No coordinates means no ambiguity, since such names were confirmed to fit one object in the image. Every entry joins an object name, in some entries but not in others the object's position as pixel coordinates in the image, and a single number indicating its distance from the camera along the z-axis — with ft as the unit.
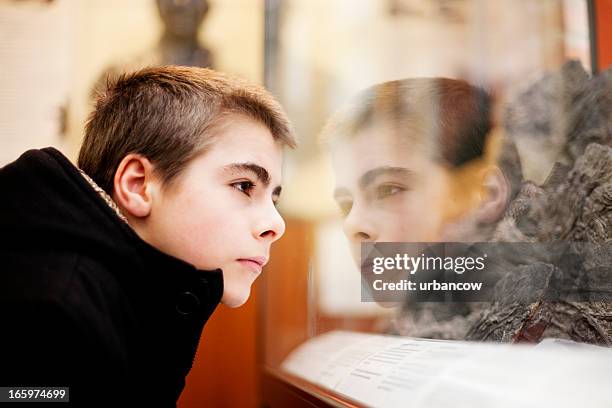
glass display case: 3.49
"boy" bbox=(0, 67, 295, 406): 2.52
